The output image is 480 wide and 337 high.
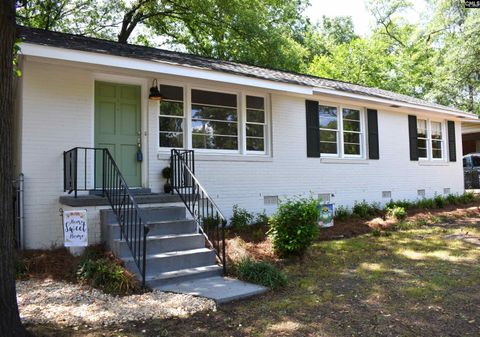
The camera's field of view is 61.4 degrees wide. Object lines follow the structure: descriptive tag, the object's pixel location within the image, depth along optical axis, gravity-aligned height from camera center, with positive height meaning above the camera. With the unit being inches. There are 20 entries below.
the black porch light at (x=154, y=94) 315.9 +70.5
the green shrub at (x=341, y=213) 415.2 -33.3
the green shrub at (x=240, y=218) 339.9 -30.3
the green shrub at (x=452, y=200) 541.6 -28.0
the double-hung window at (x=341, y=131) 443.5 +56.0
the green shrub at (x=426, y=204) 499.5 -30.1
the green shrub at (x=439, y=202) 514.6 -28.9
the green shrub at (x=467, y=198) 556.7 -26.4
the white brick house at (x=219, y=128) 274.1 +50.1
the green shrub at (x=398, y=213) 421.1 -34.9
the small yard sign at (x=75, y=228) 225.6 -23.7
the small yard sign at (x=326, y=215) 363.5 -30.6
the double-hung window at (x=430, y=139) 555.5 +56.5
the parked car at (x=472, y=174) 815.7 +9.4
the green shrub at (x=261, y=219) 364.8 -33.4
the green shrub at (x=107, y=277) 196.1 -46.0
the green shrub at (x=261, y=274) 210.9 -49.1
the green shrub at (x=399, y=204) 468.8 -28.3
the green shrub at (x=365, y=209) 432.5 -31.5
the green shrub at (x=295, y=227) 257.4 -29.4
